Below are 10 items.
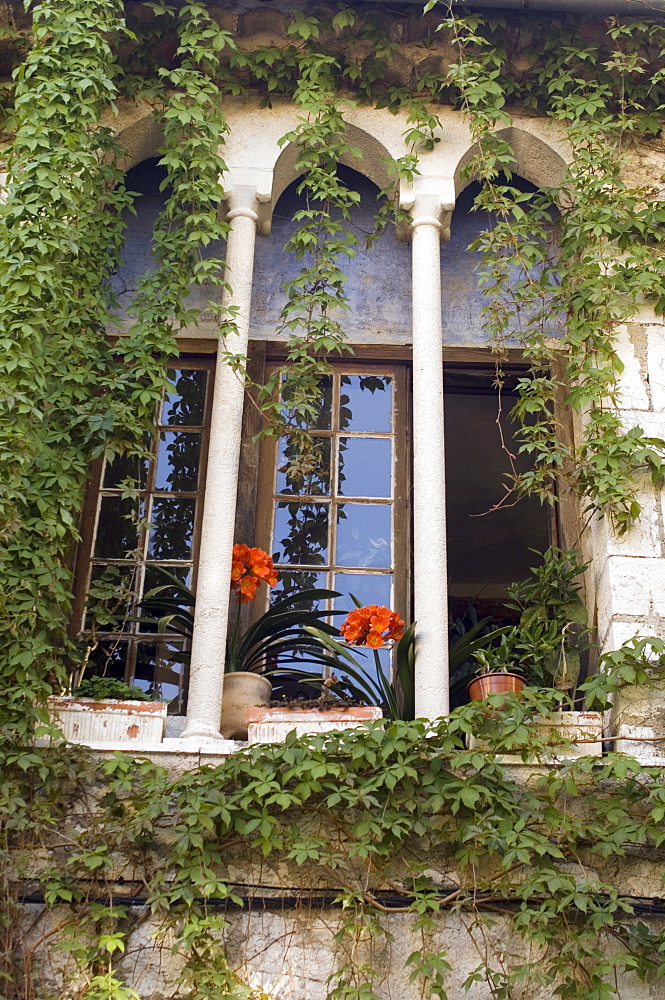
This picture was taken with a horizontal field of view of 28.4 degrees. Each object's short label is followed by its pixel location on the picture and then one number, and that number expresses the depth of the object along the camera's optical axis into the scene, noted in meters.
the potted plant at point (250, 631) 5.00
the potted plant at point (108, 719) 4.64
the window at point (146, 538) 5.38
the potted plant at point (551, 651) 4.67
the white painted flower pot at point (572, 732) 4.56
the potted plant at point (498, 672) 4.83
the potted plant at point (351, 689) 4.71
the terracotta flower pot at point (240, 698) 4.95
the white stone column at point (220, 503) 4.78
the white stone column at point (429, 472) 4.88
